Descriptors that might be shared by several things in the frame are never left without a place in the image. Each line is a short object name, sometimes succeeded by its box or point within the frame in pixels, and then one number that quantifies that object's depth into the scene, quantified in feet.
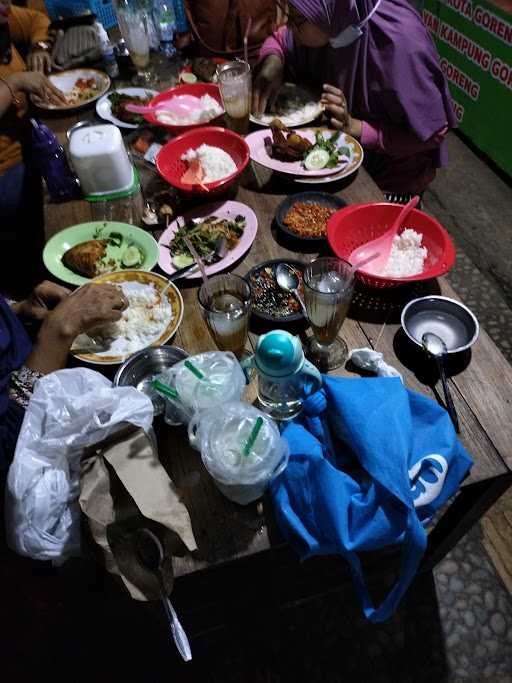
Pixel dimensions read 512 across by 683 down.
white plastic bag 4.16
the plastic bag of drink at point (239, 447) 4.04
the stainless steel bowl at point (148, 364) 5.18
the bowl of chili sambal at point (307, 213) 6.76
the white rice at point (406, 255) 6.13
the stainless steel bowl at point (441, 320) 5.50
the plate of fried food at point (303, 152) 7.58
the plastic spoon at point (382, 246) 6.26
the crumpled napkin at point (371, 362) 5.13
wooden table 4.31
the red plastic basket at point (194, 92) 8.94
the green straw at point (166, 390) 4.43
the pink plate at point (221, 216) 6.45
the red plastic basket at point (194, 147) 7.47
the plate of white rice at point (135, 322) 5.62
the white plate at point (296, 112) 8.52
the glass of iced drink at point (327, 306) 4.94
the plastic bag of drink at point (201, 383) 4.42
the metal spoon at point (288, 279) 6.01
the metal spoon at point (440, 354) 4.88
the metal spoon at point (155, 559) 3.95
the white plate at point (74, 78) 10.05
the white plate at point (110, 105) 9.13
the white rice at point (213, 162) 7.45
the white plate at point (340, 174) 7.48
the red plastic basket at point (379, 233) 5.80
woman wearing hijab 8.08
